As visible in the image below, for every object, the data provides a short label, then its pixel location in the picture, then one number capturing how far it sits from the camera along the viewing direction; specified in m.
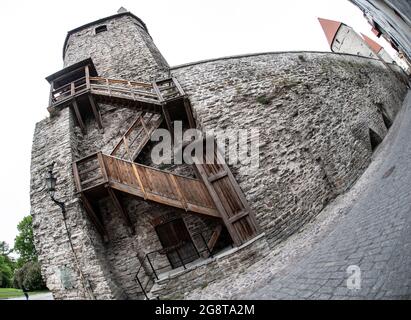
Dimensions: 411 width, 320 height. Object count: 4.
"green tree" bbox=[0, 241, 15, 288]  21.56
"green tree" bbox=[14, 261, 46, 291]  16.14
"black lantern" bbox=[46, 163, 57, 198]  6.90
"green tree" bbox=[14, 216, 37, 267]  26.48
